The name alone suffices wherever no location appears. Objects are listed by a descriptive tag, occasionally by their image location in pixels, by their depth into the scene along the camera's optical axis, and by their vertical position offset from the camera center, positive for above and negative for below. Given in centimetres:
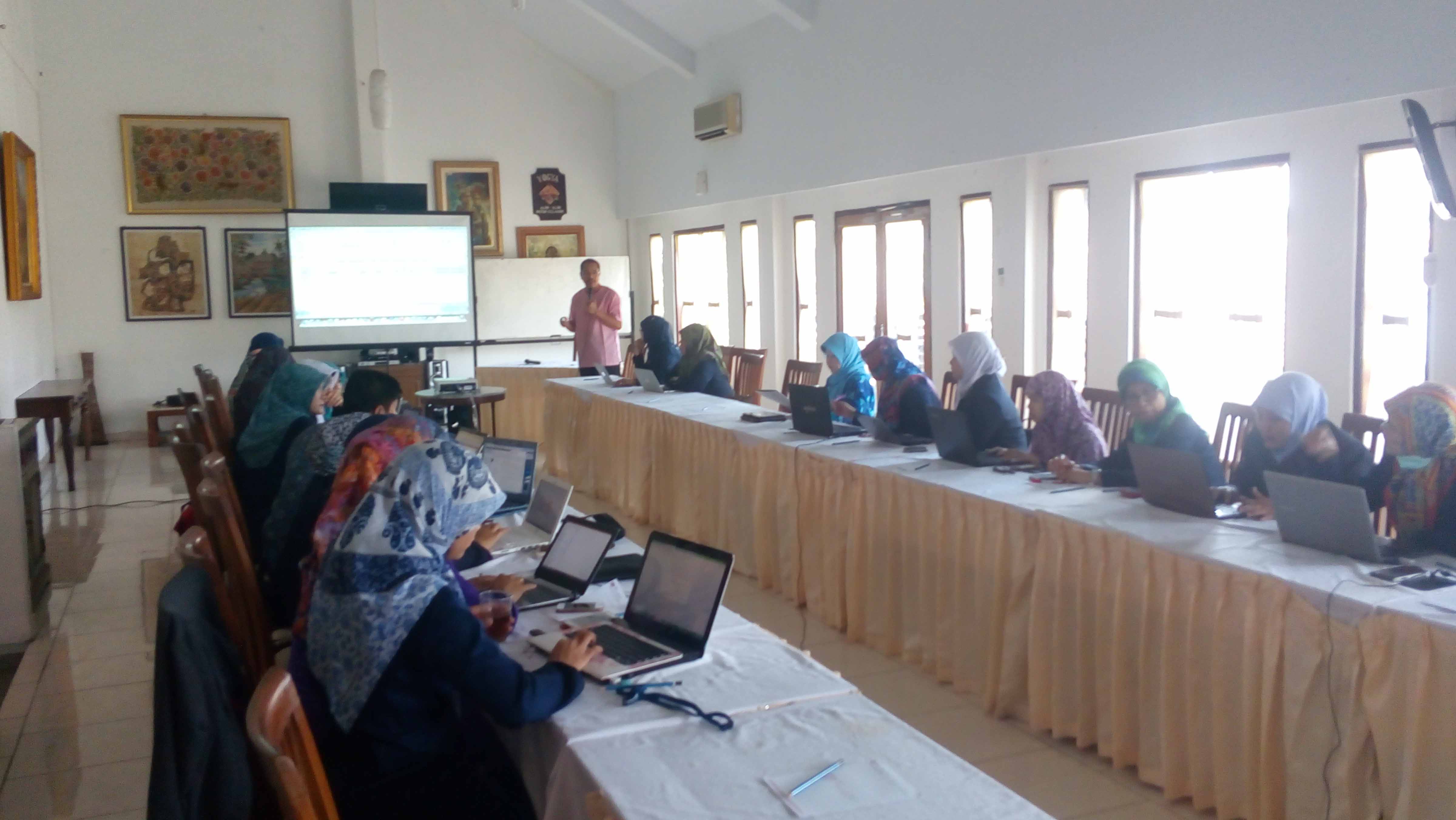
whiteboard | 1012 +31
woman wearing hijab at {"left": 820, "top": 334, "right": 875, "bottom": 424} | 544 -28
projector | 742 -40
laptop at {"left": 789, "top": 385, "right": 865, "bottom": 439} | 439 -38
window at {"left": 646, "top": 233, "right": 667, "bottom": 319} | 1072 +61
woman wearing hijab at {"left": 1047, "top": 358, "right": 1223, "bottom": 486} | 334 -35
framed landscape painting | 973 +55
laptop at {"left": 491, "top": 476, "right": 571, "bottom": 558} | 288 -54
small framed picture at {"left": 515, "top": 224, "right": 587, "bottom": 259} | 1048 +85
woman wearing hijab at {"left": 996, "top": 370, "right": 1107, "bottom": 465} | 390 -39
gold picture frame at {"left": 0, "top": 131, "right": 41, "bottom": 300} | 663 +76
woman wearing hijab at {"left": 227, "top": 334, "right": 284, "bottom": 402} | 606 -9
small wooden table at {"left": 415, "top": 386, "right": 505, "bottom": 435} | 716 -46
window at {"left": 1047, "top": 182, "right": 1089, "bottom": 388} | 563 +20
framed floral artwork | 938 +150
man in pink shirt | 834 +3
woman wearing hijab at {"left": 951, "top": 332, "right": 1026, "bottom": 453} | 403 -33
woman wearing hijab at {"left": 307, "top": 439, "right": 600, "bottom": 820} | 172 -54
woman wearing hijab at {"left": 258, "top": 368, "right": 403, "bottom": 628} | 278 -46
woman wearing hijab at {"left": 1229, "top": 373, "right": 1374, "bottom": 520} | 297 -37
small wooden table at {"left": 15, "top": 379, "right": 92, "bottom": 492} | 690 -45
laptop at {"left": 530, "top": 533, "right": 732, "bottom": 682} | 193 -55
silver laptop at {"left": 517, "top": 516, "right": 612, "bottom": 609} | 236 -54
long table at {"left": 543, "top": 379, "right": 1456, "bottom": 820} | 210 -78
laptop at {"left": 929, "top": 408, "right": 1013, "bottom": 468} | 370 -41
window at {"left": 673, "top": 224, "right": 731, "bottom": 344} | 959 +44
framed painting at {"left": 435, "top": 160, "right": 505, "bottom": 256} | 1009 +127
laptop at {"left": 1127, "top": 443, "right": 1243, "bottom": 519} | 282 -45
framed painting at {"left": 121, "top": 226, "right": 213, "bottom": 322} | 950 +55
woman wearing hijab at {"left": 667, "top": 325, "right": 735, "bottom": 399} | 625 -25
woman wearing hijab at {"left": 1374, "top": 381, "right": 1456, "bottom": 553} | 256 -38
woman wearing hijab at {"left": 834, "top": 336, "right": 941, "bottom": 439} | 446 -31
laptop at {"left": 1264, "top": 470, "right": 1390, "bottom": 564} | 236 -46
